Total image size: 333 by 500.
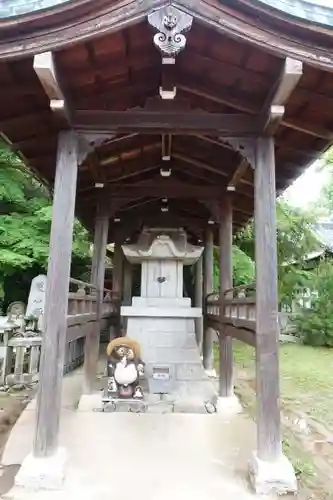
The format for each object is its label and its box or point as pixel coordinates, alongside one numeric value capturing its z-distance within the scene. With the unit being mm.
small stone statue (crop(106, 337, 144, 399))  5605
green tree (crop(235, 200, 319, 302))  11953
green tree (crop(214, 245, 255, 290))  11188
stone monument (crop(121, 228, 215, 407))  6324
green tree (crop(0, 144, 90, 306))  9633
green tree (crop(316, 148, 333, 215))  15217
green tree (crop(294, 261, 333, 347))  13953
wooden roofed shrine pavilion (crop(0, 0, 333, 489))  3168
